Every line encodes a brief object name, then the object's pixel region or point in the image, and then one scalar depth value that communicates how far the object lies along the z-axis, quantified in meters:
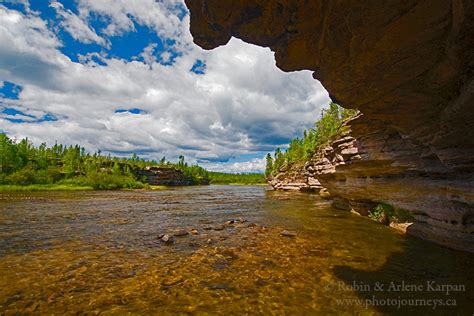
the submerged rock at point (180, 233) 15.51
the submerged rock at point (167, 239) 13.78
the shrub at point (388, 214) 16.91
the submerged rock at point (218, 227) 17.57
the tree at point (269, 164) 134.27
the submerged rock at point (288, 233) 15.39
